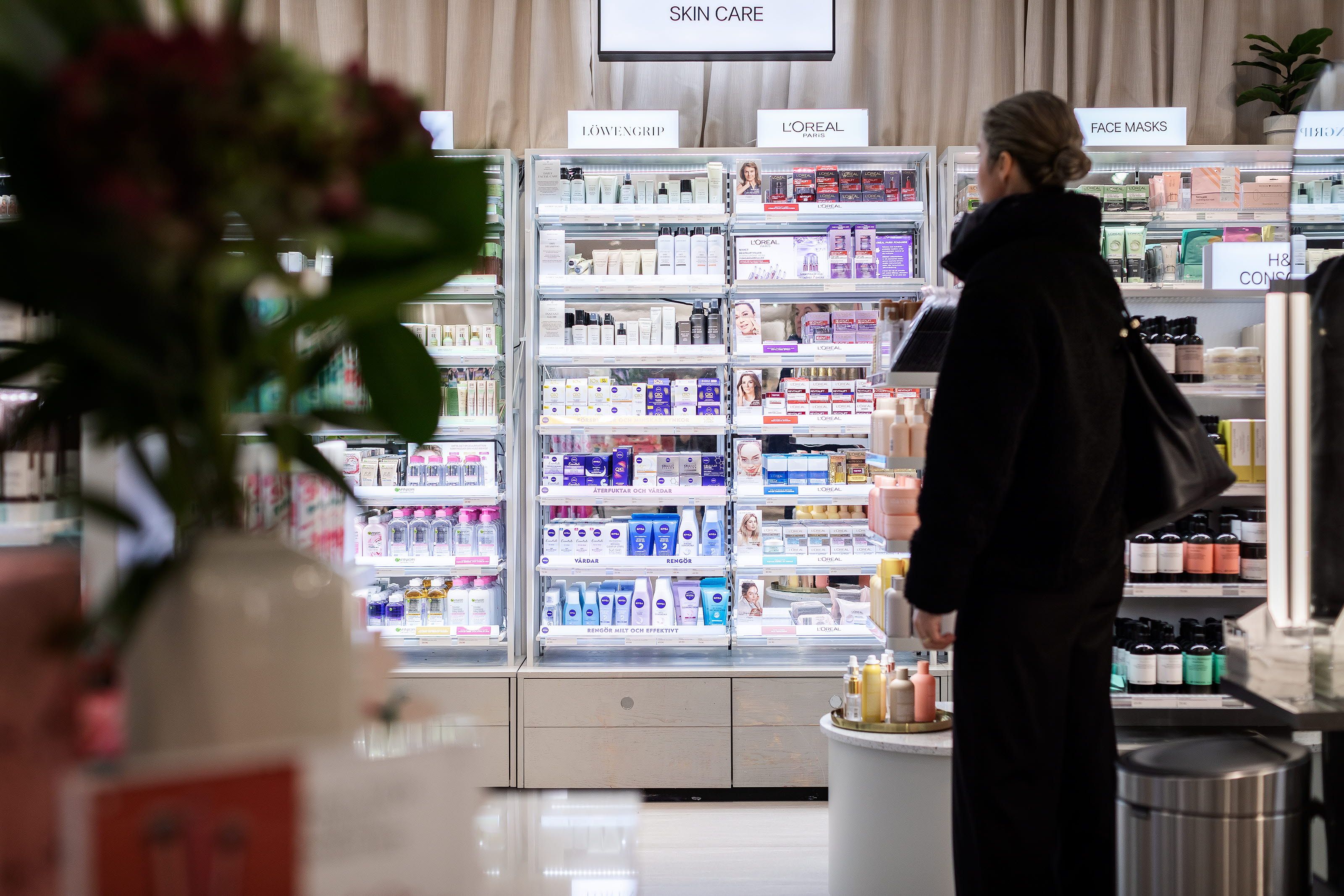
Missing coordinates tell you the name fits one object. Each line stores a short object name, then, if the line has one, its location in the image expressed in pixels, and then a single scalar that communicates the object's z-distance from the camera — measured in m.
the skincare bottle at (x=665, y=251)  4.33
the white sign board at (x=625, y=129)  4.17
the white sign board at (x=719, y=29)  4.11
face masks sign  4.10
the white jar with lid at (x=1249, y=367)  3.56
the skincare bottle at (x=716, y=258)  4.32
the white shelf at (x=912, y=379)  2.89
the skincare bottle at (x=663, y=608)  4.36
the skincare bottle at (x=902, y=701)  2.92
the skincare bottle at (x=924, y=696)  2.94
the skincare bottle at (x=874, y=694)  2.96
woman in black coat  1.82
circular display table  2.74
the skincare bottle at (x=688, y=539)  4.36
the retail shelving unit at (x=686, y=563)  4.02
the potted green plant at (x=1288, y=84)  4.30
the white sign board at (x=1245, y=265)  3.99
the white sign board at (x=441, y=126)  4.16
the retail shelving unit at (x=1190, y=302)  3.73
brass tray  2.87
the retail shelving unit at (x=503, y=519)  4.06
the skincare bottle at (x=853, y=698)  2.99
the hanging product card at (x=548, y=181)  4.30
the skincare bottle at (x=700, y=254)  4.32
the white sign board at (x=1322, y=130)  2.23
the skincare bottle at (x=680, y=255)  4.34
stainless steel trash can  1.99
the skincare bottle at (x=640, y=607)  4.37
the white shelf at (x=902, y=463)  2.98
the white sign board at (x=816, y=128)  4.21
